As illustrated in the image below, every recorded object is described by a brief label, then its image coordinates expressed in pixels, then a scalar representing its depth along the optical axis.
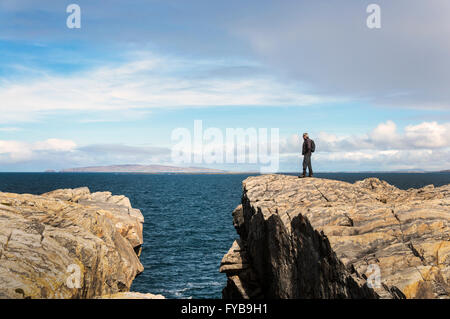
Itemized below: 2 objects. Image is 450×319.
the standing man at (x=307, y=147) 29.81
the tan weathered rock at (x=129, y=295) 15.49
